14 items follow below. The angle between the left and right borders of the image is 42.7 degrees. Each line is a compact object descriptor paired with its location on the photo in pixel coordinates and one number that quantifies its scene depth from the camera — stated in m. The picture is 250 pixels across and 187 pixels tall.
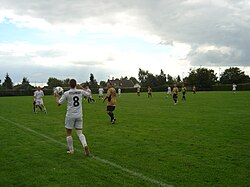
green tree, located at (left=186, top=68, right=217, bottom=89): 97.31
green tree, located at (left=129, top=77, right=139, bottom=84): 169.19
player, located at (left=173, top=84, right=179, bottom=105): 29.69
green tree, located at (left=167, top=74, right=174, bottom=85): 135.62
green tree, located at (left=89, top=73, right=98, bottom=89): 119.21
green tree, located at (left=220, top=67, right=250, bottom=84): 107.12
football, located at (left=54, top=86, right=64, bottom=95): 9.27
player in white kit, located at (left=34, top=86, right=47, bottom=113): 22.55
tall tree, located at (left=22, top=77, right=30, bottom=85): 120.44
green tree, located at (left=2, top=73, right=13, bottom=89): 111.56
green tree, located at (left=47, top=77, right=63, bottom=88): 121.06
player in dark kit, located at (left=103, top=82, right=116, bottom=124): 15.73
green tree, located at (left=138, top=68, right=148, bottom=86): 167.88
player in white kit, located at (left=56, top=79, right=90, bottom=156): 8.58
